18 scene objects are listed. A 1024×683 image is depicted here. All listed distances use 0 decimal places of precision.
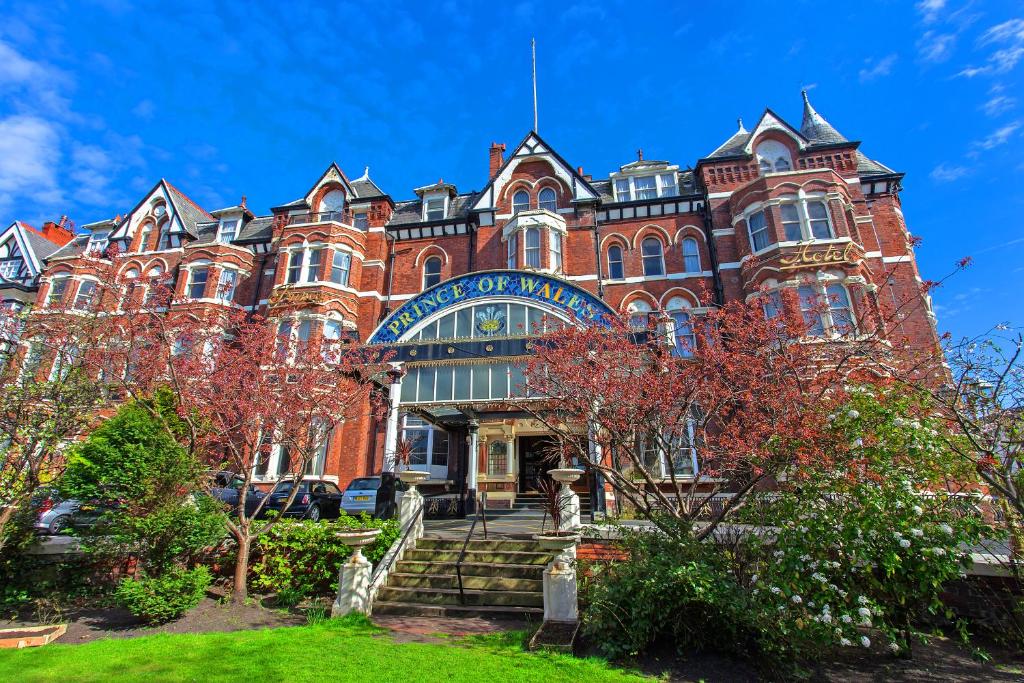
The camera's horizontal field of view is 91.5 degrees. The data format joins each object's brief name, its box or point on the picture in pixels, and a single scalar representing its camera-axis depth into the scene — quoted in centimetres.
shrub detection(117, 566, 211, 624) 827
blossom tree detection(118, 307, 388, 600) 1045
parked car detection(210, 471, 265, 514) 1537
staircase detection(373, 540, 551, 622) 891
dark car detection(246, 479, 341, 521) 1566
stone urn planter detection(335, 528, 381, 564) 918
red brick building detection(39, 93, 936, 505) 1802
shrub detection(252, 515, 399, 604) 1007
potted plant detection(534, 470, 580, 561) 918
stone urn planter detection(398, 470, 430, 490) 1158
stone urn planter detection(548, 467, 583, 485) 1009
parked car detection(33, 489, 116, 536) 959
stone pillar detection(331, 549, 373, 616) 886
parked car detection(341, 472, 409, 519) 1392
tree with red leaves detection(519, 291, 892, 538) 812
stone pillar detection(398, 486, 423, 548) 1109
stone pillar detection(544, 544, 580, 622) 768
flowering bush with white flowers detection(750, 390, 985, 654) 618
